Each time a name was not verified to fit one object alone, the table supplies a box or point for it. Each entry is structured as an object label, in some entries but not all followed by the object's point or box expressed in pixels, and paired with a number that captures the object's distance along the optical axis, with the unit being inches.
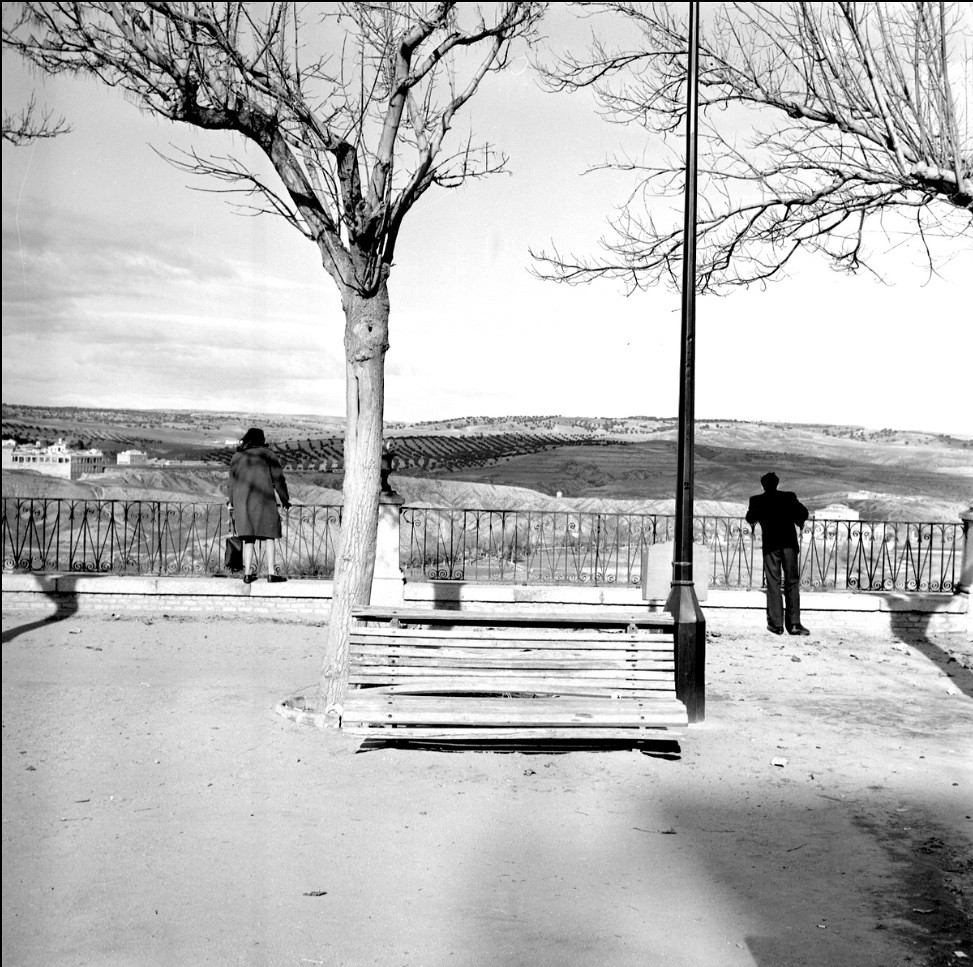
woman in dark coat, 505.7
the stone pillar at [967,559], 542.6
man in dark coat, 506.6
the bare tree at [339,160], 312.3
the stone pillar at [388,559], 518.9
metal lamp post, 326.3
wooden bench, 292.2
